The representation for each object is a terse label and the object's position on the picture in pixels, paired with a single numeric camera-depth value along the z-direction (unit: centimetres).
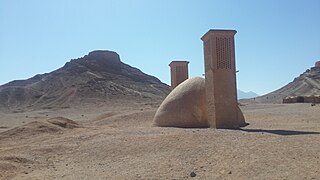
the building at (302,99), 3675
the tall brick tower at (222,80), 1521
